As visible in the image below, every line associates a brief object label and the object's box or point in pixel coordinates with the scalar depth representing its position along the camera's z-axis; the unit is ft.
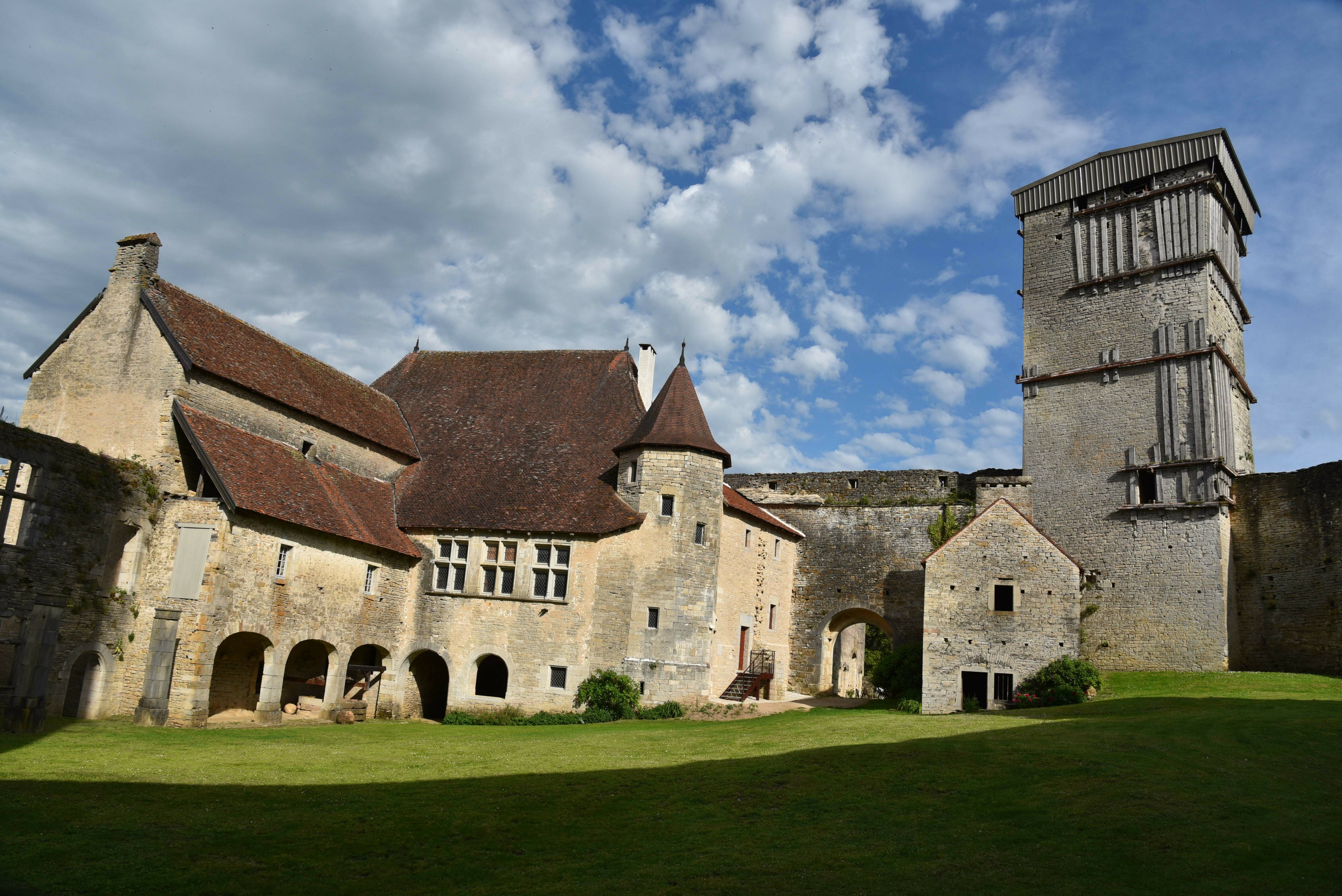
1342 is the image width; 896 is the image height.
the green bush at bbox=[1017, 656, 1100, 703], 68.64
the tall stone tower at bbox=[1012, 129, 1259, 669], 77.41
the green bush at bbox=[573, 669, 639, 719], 74.02
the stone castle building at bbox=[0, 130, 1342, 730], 63.31
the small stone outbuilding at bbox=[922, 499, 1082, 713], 72.54
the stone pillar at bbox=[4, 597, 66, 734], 53.88
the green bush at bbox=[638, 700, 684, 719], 73.92
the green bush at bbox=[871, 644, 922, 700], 81.41
